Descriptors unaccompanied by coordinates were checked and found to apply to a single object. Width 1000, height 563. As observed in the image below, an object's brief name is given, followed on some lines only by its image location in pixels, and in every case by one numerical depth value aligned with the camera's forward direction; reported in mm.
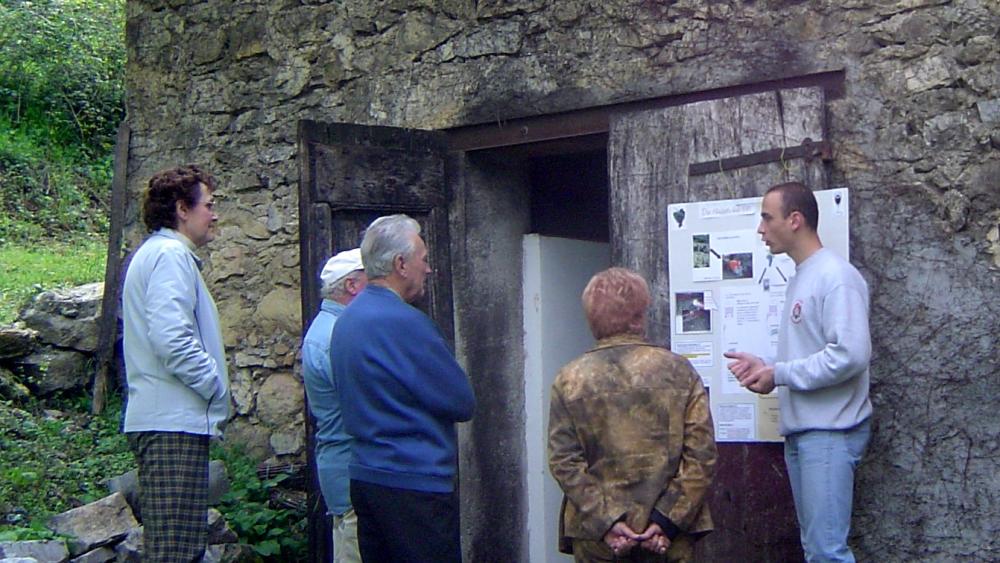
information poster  4641
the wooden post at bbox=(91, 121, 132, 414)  7051
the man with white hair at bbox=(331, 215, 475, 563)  3666
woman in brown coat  3529
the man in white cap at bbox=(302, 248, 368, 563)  4293
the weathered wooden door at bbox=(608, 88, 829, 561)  4664
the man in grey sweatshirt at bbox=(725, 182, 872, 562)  3951
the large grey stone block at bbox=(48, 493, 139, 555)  5219
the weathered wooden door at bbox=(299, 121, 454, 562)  5137
